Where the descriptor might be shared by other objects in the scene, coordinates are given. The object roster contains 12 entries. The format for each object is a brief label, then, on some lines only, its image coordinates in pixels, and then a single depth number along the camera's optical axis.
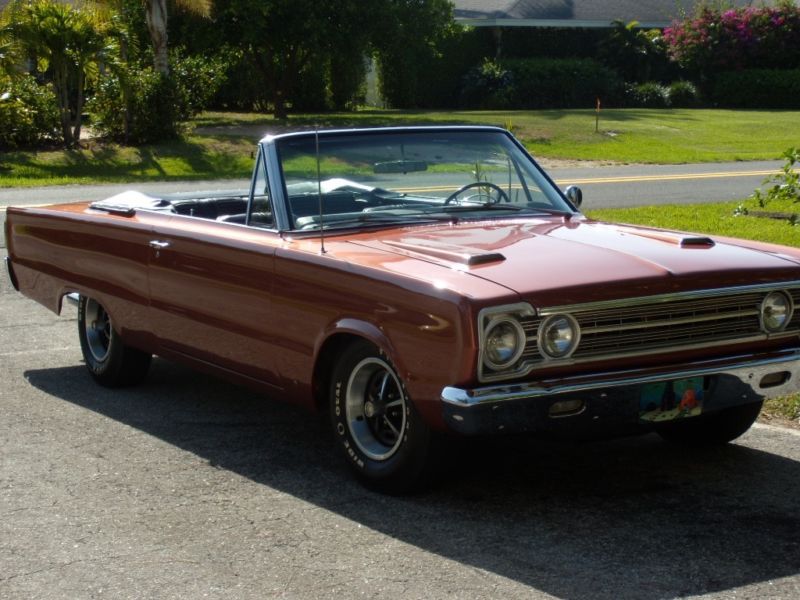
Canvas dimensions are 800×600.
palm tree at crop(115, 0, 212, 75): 25.20
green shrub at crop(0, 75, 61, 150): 23.56
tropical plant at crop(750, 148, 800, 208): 13.02
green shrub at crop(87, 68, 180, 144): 24.36
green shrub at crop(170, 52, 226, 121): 27.31
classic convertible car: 4.81
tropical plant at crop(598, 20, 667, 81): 42.38
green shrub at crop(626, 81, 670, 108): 40.88
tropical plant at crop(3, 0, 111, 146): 22.31
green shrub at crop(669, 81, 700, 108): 41.22
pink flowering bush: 41.25
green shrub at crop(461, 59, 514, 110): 38.47
